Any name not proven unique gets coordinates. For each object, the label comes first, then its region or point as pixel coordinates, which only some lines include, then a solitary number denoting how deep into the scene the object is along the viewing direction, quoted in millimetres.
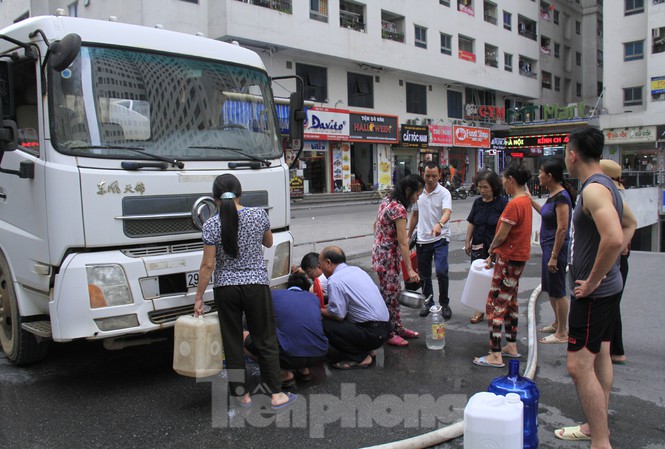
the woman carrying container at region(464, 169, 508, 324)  6215
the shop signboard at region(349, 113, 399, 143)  29609
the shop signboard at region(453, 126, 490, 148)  36812
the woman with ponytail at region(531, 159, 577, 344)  5117
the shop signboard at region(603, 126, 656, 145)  34438
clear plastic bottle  5332
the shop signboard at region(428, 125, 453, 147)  34969
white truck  4043
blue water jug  3329
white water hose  3328
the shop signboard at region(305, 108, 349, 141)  27328
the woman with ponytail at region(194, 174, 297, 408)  3900
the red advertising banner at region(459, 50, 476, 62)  36138
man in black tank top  3119
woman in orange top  4922
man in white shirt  6379
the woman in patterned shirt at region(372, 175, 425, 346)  5465
